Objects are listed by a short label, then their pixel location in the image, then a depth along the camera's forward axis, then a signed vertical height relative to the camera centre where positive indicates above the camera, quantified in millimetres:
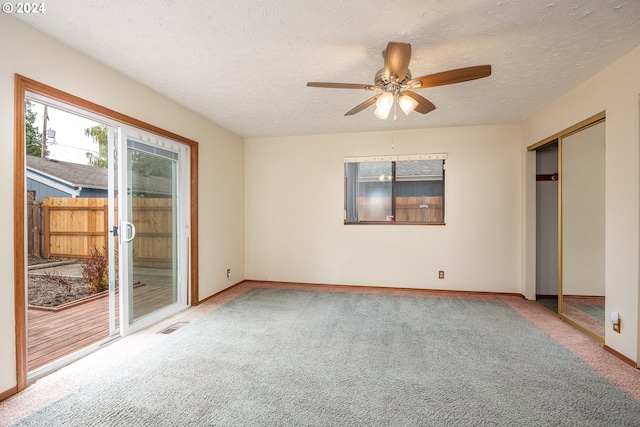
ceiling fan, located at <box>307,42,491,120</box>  1868 +949
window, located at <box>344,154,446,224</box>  4426 +353
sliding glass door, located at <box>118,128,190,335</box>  2815 -162
